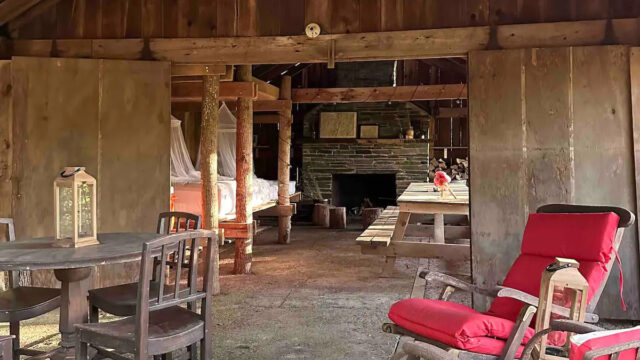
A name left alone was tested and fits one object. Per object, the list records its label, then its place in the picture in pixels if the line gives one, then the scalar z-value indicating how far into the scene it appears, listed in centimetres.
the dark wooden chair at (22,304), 257
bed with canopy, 626
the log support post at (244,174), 580
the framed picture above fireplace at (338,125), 1127
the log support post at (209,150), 507
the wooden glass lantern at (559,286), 232
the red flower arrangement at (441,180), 498
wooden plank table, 438
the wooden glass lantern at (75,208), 269
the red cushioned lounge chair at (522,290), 230
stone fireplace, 1100
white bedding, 625
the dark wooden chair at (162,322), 208
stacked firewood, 1130
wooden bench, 433
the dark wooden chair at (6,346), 188
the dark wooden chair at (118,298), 263
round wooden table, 229
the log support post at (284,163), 815
